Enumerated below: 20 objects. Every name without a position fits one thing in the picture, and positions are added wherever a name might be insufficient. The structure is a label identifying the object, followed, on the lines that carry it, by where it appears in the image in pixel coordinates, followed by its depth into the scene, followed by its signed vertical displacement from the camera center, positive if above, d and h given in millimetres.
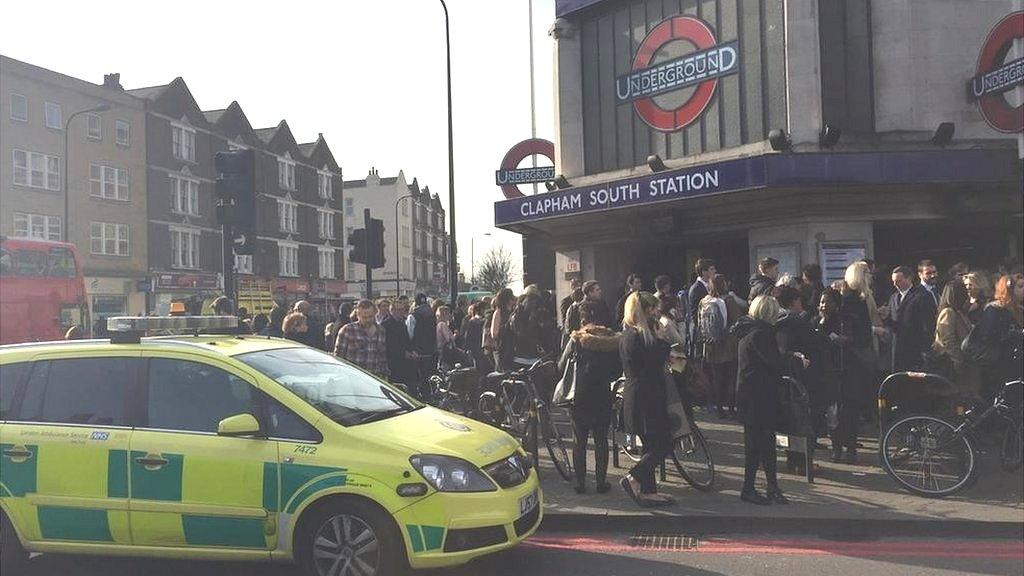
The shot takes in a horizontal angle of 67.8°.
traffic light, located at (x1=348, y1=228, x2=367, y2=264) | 10477 +990
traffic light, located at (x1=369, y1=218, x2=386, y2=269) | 10492 +1007
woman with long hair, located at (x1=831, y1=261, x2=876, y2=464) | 7410 -417
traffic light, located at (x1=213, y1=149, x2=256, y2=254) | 8125 +1384
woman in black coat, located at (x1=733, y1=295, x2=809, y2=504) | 6133 -650
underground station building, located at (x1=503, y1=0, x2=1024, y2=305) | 11977 +2767
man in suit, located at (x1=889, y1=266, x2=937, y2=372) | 7707 -218
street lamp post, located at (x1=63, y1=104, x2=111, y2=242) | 33000 +7517
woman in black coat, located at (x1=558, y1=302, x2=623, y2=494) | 6652 -642
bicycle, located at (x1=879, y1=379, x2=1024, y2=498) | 6105 -1179
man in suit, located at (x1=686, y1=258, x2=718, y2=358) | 10195 +144
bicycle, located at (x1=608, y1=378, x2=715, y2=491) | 6703 -1331
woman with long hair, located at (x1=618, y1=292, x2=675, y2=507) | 6207 -689
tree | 75438 +4574
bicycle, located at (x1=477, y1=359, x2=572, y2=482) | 7473 -1035
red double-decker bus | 17984 +792
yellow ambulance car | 4453 -900
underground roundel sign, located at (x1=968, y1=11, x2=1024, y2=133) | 9453 +3037
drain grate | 5512 -1708
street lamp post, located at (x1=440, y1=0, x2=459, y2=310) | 18547 +2367
